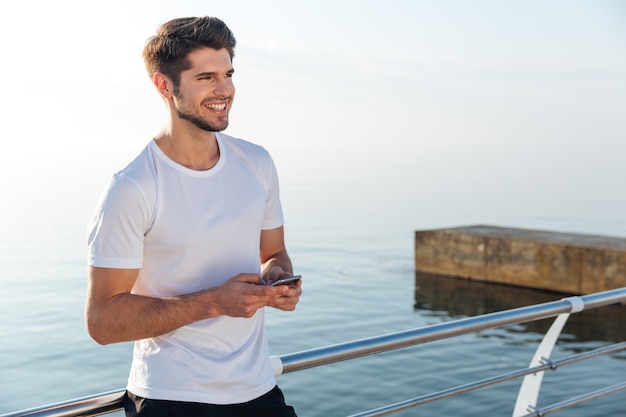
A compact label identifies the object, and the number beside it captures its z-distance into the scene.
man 2.01
